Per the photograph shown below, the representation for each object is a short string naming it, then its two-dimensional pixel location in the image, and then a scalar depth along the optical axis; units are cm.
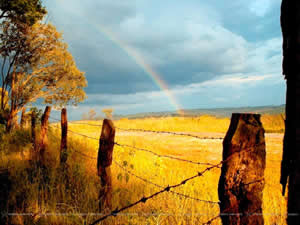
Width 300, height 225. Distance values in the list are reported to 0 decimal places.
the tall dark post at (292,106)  142
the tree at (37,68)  1398
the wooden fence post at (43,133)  602
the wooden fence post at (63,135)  531
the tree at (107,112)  3218
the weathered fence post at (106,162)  362
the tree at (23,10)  1225
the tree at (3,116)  1262
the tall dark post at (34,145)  610
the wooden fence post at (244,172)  192
